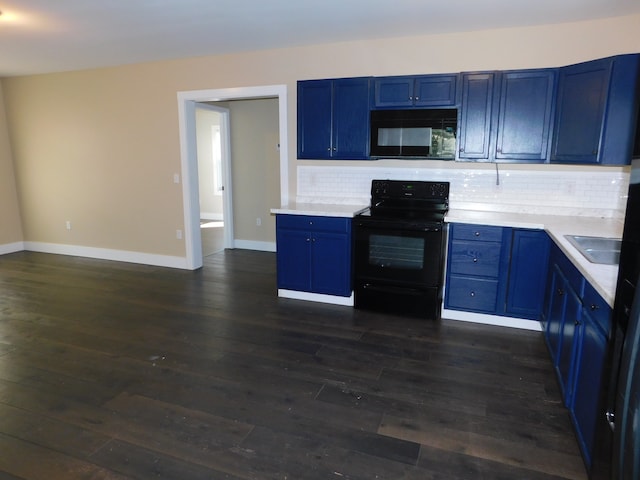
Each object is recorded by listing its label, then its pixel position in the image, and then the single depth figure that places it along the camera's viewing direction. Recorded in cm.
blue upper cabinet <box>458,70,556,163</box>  339
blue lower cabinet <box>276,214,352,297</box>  387
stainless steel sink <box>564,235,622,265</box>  224
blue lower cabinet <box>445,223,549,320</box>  328
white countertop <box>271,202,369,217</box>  381
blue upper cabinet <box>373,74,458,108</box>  362
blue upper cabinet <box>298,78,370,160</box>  388
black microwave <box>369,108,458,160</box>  362
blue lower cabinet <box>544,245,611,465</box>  178
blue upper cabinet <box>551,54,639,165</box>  290
